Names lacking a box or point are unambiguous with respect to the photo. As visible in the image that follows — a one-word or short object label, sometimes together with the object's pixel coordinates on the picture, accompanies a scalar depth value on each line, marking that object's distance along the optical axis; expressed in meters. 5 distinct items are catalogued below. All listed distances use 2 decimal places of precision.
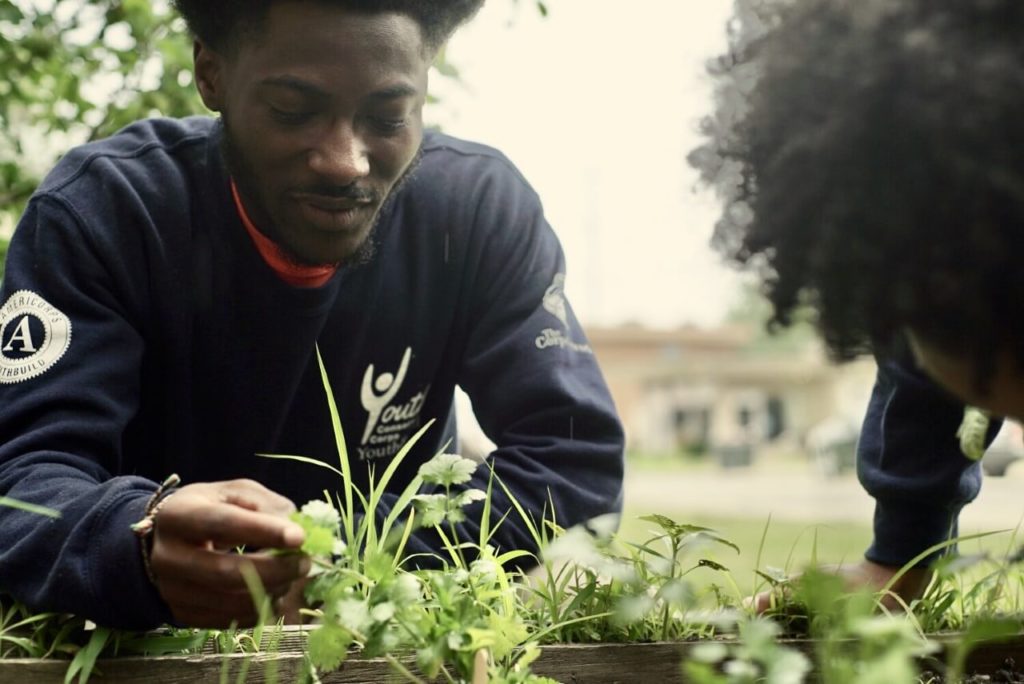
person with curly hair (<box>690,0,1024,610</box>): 0.85
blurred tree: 2.69
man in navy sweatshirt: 1.62
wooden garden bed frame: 1.30
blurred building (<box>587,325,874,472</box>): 32.12
